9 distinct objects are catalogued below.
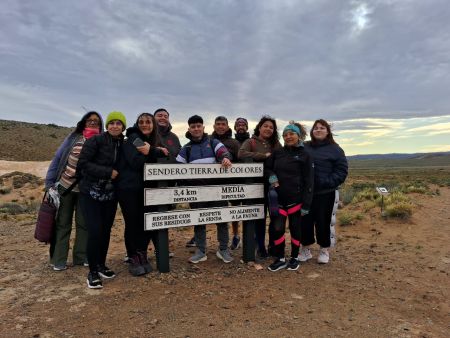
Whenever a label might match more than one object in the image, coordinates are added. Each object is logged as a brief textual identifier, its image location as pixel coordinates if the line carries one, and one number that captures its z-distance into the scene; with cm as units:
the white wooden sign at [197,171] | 452
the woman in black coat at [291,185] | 488
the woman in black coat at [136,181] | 442
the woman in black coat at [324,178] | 516
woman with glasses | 487
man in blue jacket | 491
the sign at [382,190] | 862
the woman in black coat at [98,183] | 424
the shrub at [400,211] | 864
